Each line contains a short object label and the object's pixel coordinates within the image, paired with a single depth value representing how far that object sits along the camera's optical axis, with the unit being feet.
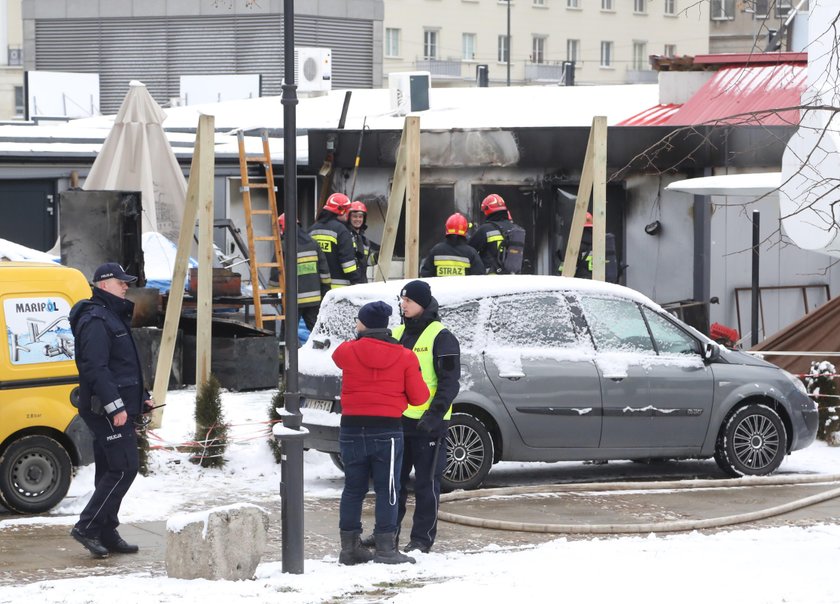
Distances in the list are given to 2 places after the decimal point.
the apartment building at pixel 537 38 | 317.01
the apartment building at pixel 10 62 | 319.06
